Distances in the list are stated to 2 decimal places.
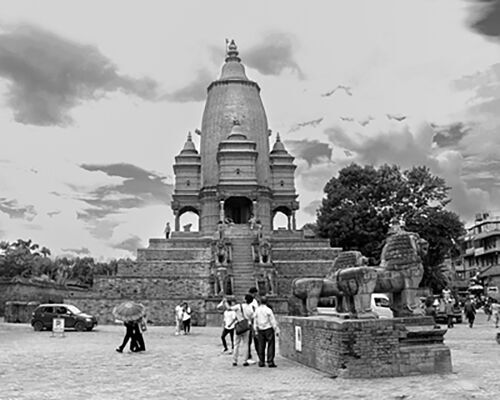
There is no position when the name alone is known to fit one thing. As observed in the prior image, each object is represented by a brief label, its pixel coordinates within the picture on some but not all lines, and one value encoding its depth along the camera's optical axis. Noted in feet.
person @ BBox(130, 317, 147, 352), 57.47
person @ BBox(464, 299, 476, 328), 93.22
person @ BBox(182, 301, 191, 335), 85.46
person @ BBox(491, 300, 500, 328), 90.68
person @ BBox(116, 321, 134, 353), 56.80
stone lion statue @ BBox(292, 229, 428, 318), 40.29
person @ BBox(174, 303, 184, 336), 84.23
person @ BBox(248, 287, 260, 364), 46.85
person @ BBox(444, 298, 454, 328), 92.08
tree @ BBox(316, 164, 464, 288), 147.74
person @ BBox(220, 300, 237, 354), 55.01
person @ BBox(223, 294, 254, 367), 46.01
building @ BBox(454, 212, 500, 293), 223.28
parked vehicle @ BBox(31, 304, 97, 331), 95.40
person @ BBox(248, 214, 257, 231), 136.87
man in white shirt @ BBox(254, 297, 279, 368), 43.73
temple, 114.83
